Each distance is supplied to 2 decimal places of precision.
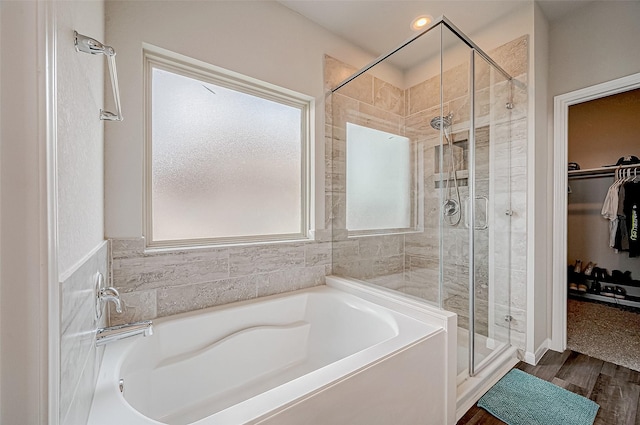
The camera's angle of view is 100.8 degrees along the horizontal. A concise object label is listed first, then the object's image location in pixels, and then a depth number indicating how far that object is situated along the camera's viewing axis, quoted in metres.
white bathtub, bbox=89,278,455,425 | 0.89
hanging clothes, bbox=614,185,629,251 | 3.18
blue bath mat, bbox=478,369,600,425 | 1.45
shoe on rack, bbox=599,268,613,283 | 3.38
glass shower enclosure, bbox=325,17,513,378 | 1.87
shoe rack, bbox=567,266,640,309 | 3.20
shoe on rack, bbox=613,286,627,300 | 3.24
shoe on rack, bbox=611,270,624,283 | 3.31
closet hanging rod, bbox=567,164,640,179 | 3.16
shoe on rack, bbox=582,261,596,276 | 3.47
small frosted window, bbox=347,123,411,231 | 2.34
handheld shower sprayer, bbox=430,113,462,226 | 1.92
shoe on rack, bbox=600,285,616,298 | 3.29
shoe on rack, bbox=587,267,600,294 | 3.41
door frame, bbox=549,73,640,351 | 2.16
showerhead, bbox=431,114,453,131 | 1.98
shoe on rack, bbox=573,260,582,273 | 3.58
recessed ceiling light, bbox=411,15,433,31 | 2.13
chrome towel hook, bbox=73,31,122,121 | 0.74
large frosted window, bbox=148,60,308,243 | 1.61
